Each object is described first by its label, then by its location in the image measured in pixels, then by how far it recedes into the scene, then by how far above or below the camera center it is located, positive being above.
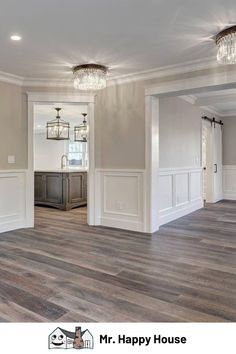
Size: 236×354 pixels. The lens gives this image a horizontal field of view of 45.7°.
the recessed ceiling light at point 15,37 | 2.99 +1.44
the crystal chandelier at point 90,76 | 3.84 +1.29
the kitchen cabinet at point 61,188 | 6.45 -0.44
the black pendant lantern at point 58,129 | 7.54 +1.12
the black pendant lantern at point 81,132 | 8.05 +1.08
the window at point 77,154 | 11.88 +0.66
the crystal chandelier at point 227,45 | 2.81 +1.27
